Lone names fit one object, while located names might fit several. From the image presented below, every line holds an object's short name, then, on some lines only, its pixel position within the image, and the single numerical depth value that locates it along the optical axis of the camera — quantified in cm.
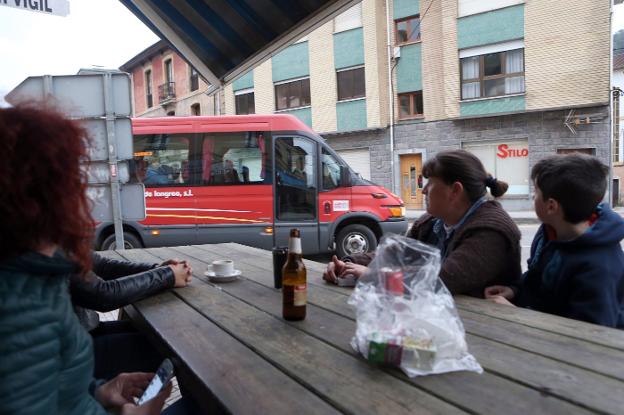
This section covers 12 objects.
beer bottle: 168
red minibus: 766
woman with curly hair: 94
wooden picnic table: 106
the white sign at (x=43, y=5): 296
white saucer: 244
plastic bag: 123
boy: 171
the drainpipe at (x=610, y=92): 1415
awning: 380
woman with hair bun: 197
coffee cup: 247
